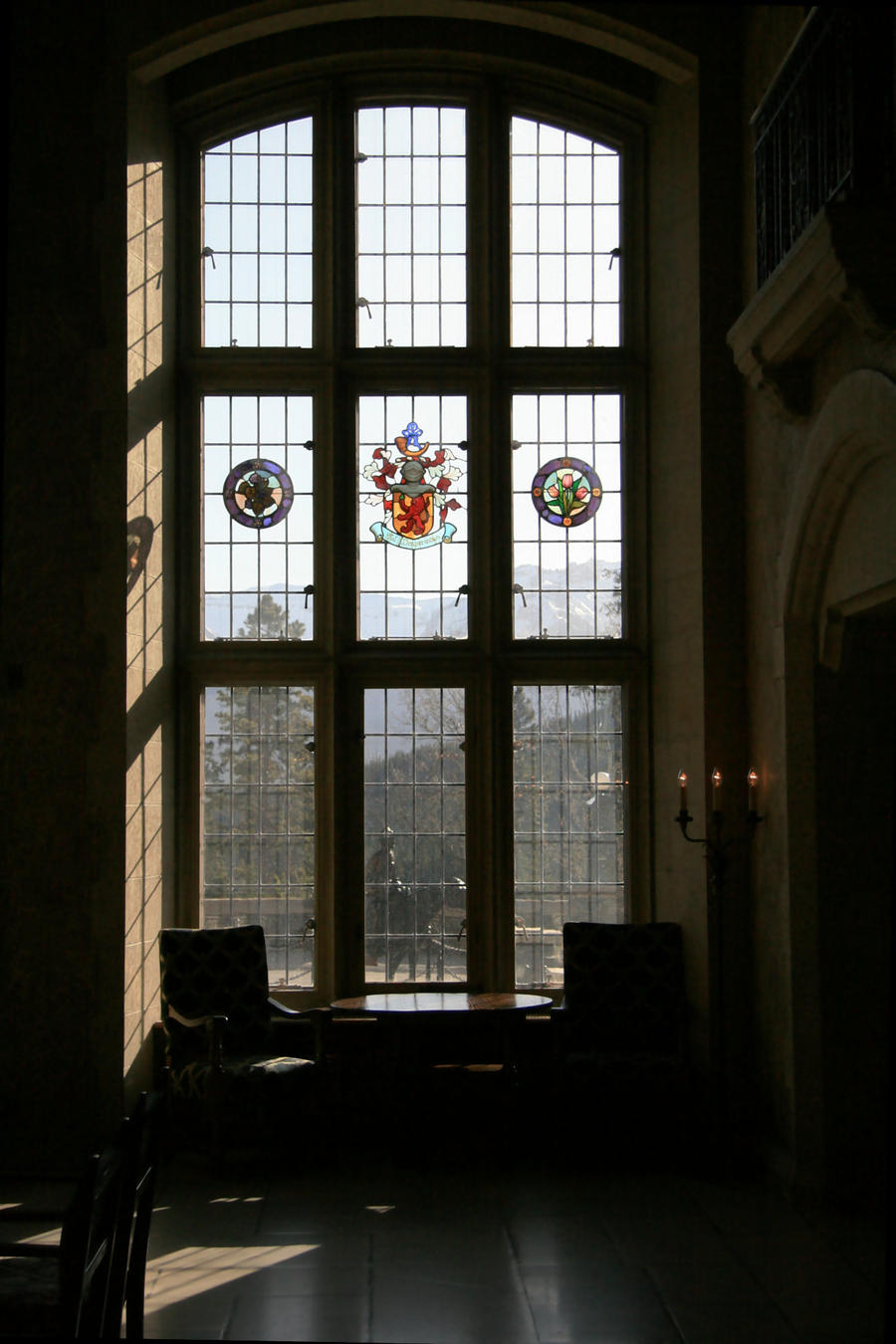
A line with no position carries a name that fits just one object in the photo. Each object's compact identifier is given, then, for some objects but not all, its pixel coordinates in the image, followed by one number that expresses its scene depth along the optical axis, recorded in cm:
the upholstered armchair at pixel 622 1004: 652
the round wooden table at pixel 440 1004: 643
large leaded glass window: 744
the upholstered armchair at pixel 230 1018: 639
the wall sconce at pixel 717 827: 625
